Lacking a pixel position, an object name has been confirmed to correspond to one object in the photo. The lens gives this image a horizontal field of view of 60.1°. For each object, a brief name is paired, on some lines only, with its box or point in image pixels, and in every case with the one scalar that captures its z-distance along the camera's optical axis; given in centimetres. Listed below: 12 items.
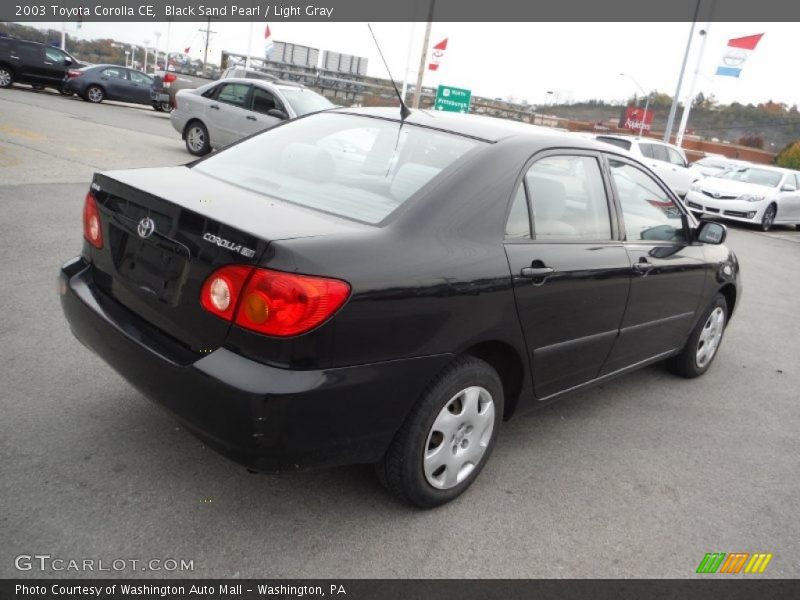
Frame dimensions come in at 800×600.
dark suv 2186
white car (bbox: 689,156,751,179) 1812
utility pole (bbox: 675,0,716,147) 2900
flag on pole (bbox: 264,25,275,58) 2847
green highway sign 2481
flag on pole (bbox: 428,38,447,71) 2284
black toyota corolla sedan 230
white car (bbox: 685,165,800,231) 1551
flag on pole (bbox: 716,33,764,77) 2486
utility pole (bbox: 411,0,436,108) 2495
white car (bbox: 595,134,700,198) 1673
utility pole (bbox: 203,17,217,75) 5139
